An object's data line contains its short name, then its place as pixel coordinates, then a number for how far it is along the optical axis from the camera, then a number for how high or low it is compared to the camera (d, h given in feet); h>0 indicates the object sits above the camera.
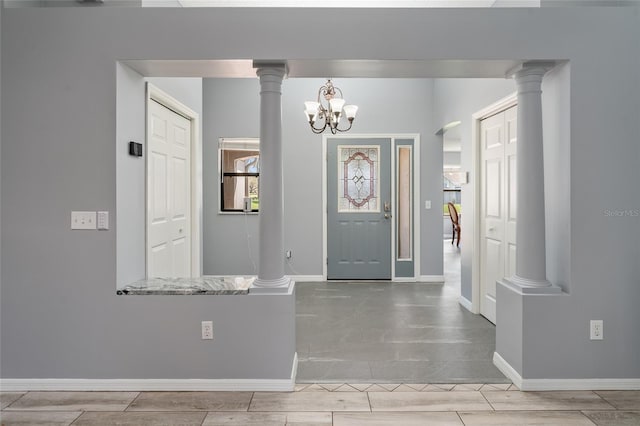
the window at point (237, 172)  18.34 +1.80
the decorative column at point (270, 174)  8.25 +0.76
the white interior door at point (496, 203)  11.22 +0.24
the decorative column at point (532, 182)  8.23 +0.59
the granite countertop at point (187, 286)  8.11 -1.58
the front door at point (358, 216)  18.49 -0.24
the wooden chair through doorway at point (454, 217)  32.58 -0.51
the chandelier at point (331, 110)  13.79 +3.56
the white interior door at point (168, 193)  9.84 +0.48
